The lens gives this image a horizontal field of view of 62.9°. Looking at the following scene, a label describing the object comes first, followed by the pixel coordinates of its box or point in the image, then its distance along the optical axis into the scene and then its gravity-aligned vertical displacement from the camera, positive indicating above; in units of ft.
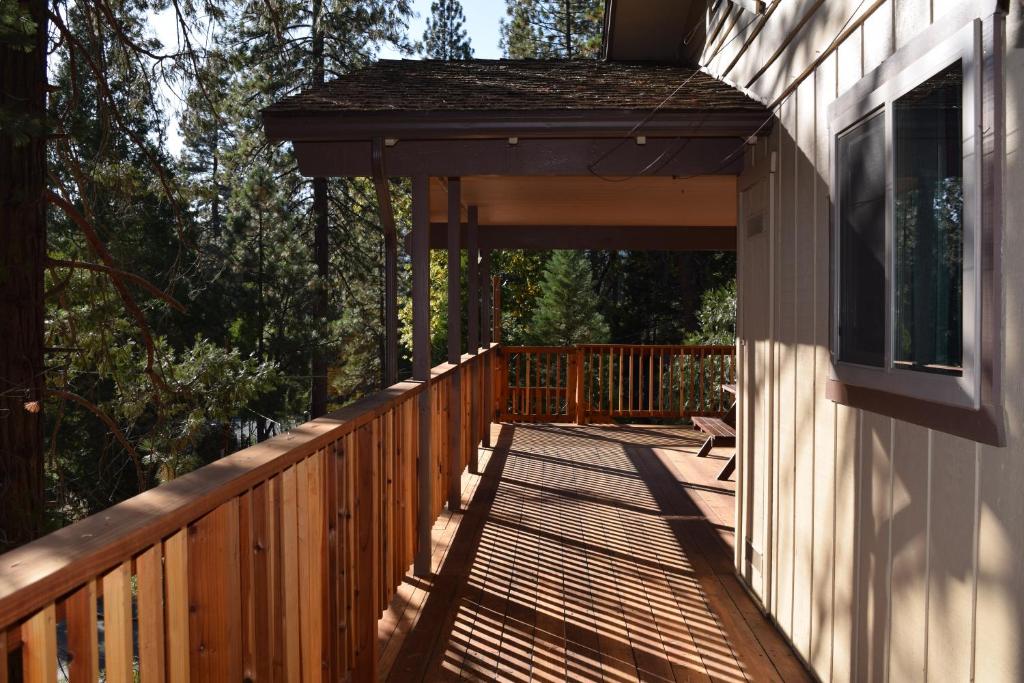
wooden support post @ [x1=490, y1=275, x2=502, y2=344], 33.71 +0.85
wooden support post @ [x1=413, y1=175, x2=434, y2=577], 14.12 -0.33
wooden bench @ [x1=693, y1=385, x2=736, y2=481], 21.58 -2.74
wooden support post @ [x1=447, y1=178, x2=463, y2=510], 17.06 -0.30
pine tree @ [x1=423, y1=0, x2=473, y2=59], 72.43 +25.93
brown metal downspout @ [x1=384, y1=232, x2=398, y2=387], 17.29 +0.73
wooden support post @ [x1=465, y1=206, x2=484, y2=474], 23.08 +0.88
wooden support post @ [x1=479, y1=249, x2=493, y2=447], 27.49 -0.07
